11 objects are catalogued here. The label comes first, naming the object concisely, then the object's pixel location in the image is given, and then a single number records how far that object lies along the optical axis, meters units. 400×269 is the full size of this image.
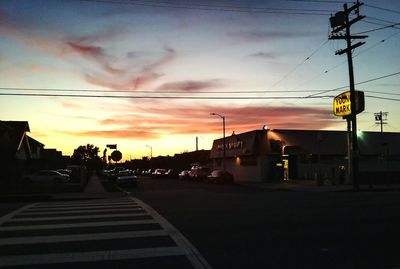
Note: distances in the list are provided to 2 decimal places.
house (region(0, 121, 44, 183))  39.59
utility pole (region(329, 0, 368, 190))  34.59
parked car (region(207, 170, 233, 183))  49.06
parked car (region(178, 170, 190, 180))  64.28
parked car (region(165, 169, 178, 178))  73.38
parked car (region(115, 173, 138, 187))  43.41
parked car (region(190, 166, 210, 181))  58.40
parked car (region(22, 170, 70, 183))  43.66
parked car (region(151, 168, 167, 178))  73.61
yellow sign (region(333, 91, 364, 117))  37.69
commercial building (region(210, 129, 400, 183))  50.41
